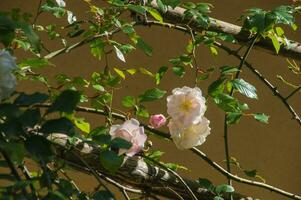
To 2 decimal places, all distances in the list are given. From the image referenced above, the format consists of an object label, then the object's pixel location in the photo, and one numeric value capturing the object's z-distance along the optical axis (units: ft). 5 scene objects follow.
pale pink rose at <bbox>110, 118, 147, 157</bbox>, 15.30
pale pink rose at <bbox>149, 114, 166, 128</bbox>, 15.90
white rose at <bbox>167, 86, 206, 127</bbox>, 15.41
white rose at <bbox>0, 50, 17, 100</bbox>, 14.21
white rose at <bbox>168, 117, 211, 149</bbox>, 15.51
